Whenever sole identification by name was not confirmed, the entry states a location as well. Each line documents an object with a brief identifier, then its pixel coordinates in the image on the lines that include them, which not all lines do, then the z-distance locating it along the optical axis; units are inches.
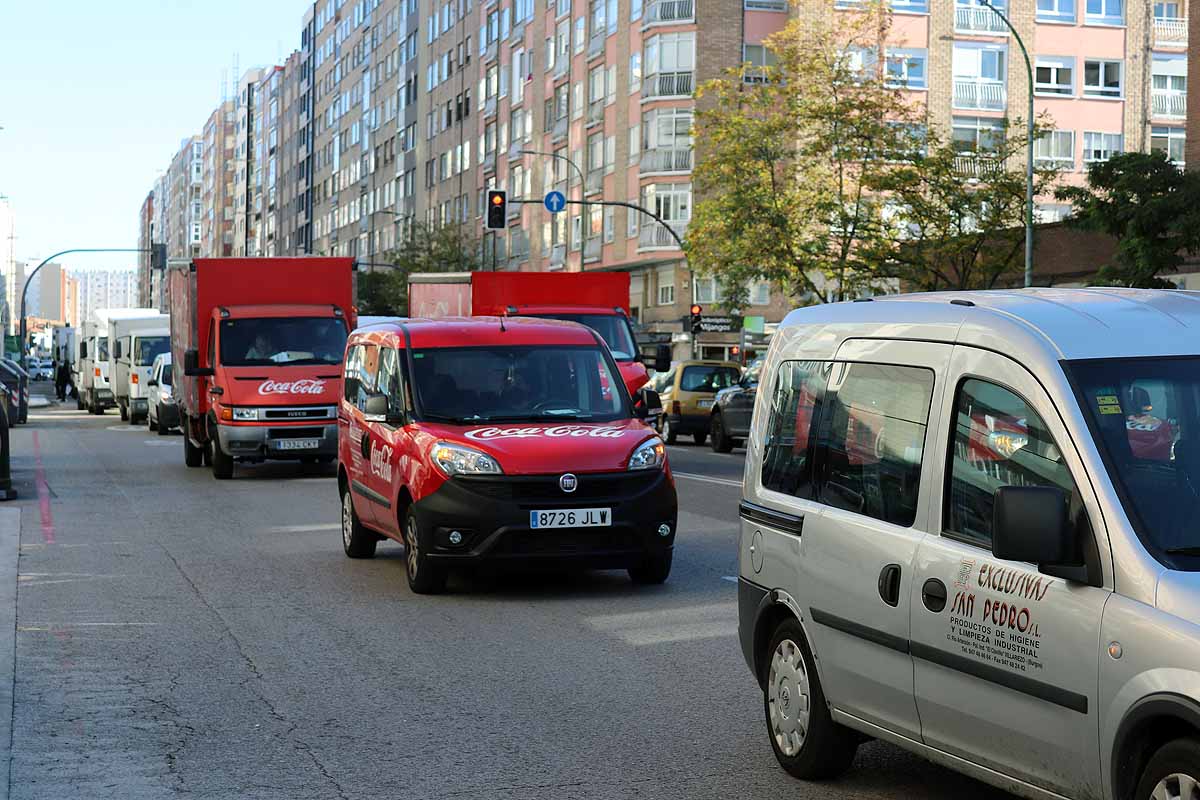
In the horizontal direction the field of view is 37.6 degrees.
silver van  182.5
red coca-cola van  453.7
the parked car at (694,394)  1510.8
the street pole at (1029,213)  1512.1
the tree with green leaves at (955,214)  1681.8
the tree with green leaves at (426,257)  3457.2
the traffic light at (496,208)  1785.2
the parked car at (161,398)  1462.8
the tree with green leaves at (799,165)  1690.5
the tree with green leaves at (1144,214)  1254.3
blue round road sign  2243.4
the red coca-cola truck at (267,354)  957.8
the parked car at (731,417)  1333.7
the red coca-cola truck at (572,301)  1021.8
